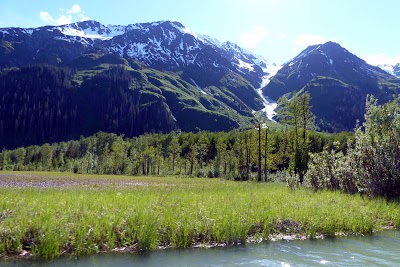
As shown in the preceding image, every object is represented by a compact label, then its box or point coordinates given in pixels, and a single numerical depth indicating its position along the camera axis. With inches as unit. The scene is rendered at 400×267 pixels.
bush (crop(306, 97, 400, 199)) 954.1
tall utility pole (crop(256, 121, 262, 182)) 2518.5
